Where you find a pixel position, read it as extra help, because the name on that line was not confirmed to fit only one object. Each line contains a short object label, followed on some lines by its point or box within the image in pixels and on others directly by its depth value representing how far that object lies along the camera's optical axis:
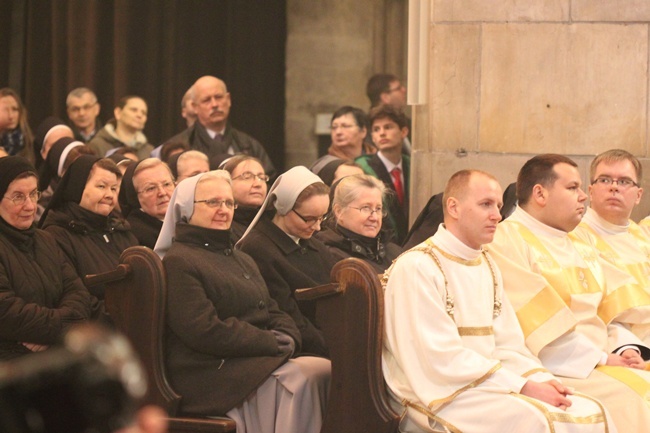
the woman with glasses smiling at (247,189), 12.70
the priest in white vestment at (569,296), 10.28
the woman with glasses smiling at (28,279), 9.82
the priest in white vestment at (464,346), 8.98
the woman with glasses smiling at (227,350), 9.47
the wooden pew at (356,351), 9.23
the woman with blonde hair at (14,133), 16.92
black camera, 2.64
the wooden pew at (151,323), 9.40
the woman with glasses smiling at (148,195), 12.70
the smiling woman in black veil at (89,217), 11.49
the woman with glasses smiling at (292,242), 10.85
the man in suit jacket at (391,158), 16.39
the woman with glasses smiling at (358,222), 11.82
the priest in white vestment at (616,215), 12.37
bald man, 17.30
